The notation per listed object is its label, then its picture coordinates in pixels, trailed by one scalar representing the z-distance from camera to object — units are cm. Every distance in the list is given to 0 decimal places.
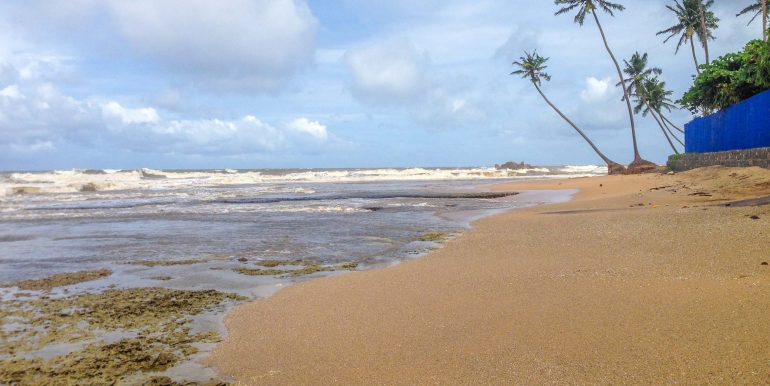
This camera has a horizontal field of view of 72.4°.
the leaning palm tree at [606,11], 3691
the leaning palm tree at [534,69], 4378
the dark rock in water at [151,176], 6012
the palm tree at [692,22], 3725
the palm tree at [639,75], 4384
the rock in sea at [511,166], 6931
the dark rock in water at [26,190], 3064
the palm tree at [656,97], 4461
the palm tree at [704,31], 3350
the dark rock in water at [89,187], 3397
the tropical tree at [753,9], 3266
